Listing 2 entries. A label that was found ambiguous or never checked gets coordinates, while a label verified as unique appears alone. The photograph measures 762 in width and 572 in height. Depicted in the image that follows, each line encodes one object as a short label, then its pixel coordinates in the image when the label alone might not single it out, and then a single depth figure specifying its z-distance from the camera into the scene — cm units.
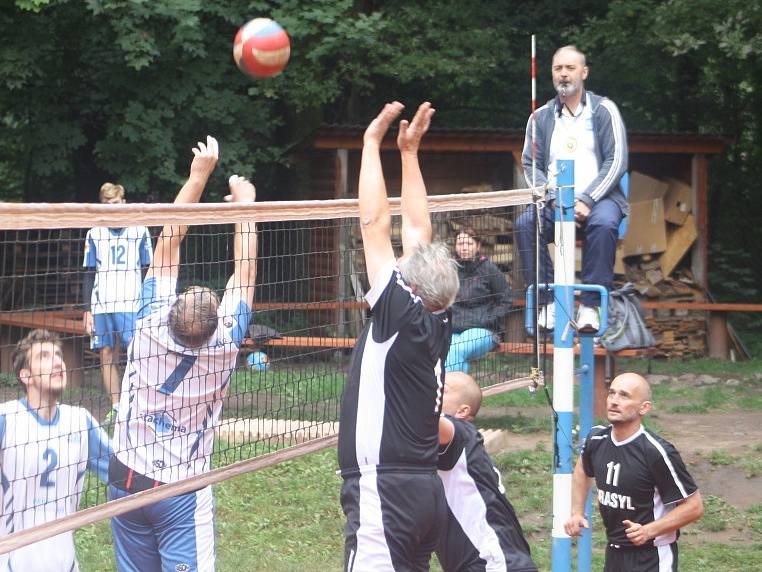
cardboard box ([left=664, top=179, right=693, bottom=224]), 1603
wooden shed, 1505
